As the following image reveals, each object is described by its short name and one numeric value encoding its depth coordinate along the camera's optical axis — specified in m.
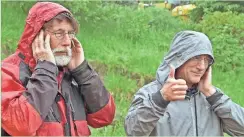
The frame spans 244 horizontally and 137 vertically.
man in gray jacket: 4.52
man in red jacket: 3.99
